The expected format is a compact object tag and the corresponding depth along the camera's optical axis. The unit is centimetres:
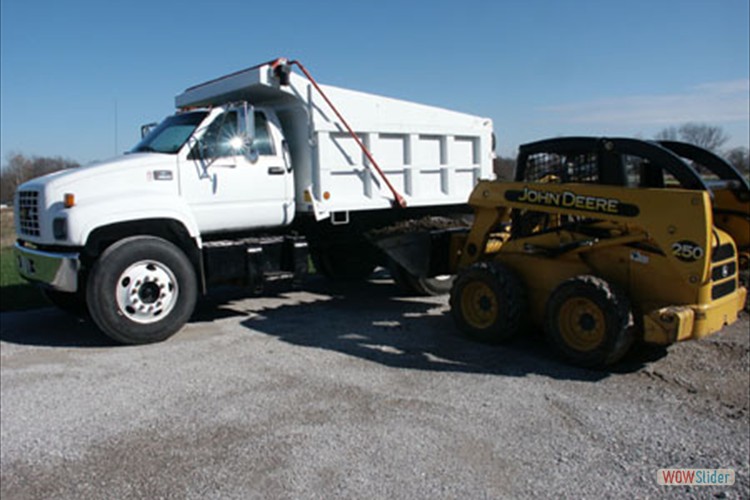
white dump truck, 703
